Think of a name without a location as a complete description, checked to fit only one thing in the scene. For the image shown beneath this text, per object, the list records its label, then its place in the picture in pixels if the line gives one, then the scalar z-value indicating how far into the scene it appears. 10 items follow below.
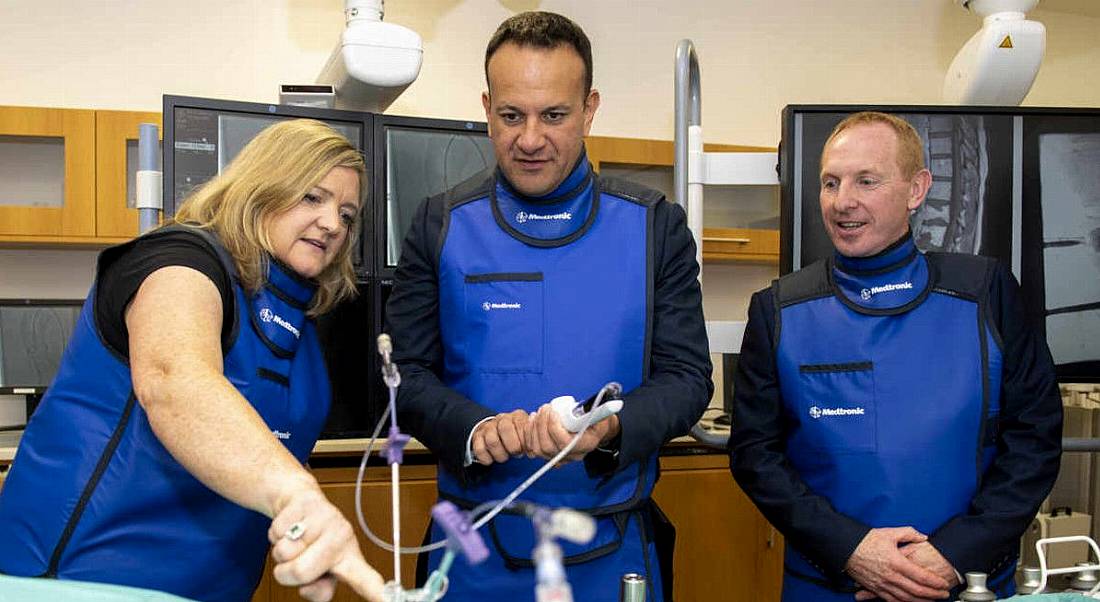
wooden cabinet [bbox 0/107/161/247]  3.39
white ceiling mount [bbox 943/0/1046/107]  2.39
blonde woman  0.96
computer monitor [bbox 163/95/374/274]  2.19
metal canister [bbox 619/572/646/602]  0.90
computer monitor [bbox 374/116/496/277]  2.47
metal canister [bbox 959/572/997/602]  0.99
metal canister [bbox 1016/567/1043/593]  1.17
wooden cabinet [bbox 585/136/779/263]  3.92
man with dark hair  1.50
